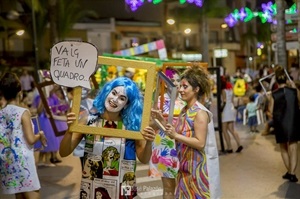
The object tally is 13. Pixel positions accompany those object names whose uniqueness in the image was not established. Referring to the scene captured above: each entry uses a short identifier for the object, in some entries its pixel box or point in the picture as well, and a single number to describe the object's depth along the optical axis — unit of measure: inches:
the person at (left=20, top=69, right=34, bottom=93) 811.4
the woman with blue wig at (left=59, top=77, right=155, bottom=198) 127.6
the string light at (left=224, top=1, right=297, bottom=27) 626.8
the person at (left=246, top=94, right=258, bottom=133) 495.2
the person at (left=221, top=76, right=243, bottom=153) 378.0
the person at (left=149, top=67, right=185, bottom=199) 193.8
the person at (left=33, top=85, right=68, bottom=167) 338.6
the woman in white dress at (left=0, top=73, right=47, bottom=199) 168.6
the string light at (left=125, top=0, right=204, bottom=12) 356.2
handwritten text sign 122.1
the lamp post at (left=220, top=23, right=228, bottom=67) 1791.3
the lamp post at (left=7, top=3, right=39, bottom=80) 874.8
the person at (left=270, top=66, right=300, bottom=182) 273.3
